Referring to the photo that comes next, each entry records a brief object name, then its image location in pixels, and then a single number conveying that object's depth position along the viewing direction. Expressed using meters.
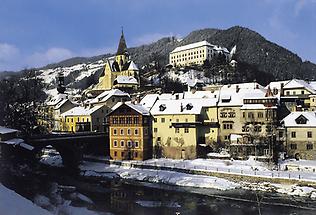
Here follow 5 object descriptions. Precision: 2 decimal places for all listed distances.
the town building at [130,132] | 55.12
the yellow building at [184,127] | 53.75
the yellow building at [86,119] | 67.88
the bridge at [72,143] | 50.41
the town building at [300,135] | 46.81
